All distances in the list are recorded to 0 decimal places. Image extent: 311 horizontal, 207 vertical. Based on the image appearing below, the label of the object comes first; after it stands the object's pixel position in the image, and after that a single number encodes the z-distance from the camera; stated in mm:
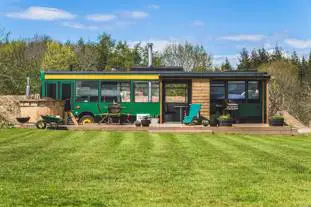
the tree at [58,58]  44428
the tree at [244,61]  44338
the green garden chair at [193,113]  20828
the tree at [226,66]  45441
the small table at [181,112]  22283
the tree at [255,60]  43581
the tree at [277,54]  44175
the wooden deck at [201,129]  19062
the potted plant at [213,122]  20453
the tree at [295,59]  45094
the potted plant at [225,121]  19916
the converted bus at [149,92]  22078
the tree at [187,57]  46188
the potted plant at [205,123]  20391
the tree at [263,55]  43816
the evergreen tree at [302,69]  42875
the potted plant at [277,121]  20219
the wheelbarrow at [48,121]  19394
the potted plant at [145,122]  20125
